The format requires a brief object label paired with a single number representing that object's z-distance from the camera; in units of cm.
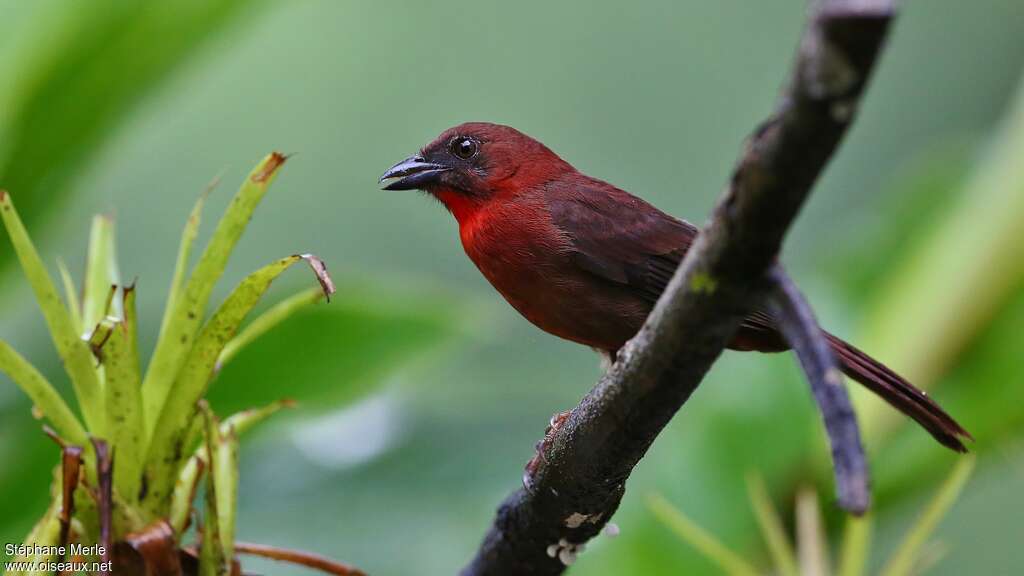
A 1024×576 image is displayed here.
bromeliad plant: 329
